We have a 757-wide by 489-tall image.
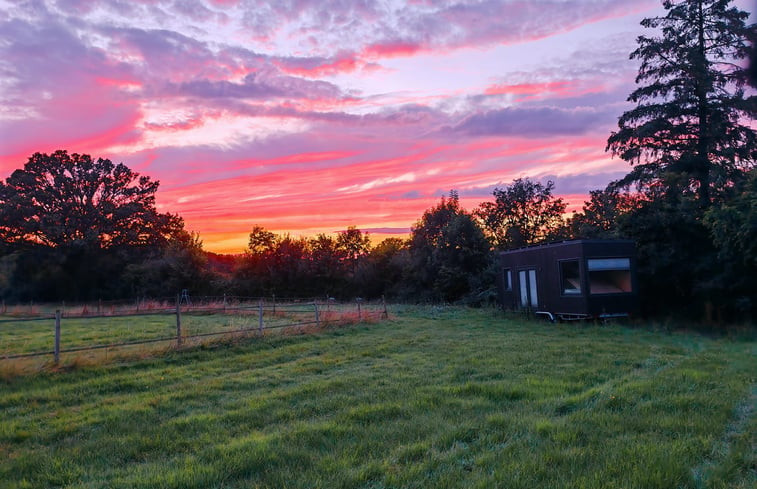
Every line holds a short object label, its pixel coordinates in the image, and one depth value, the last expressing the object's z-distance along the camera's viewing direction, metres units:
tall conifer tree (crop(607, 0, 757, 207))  19.70
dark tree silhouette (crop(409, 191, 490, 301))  33.69
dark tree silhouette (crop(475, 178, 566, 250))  39.84
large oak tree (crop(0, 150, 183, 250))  39.28
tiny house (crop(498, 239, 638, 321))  15.12
